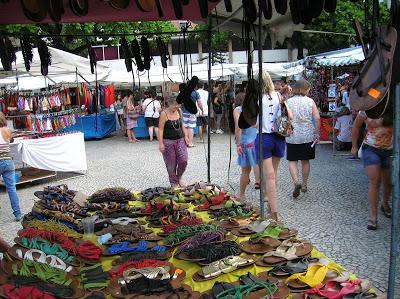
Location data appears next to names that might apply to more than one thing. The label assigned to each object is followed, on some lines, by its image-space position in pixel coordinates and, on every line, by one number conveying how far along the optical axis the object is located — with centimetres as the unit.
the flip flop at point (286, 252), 284
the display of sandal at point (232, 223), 364
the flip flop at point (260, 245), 304
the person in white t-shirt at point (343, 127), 1002
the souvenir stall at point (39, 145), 797
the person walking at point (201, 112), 1295
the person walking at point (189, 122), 1077
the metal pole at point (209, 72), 512
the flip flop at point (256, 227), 340
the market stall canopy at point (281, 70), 1617
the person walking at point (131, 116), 1451
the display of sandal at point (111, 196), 495
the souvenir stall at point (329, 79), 1007
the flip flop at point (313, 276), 246
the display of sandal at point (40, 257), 293
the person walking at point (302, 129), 612
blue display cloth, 1541
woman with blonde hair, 505
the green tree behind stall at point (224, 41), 2594
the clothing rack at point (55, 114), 1106
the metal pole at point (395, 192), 217
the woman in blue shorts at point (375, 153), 458
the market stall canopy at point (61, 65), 932
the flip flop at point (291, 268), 264
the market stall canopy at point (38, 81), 1600
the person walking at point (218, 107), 1557
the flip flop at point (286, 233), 320
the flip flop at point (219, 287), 248
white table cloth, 790
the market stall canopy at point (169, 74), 1519
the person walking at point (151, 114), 1380
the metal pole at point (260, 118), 370
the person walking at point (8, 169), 593
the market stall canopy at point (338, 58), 959
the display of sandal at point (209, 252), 295
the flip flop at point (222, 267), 274
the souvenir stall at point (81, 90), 1067
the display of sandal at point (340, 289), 229
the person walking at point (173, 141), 600
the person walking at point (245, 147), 562
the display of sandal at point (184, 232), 340
